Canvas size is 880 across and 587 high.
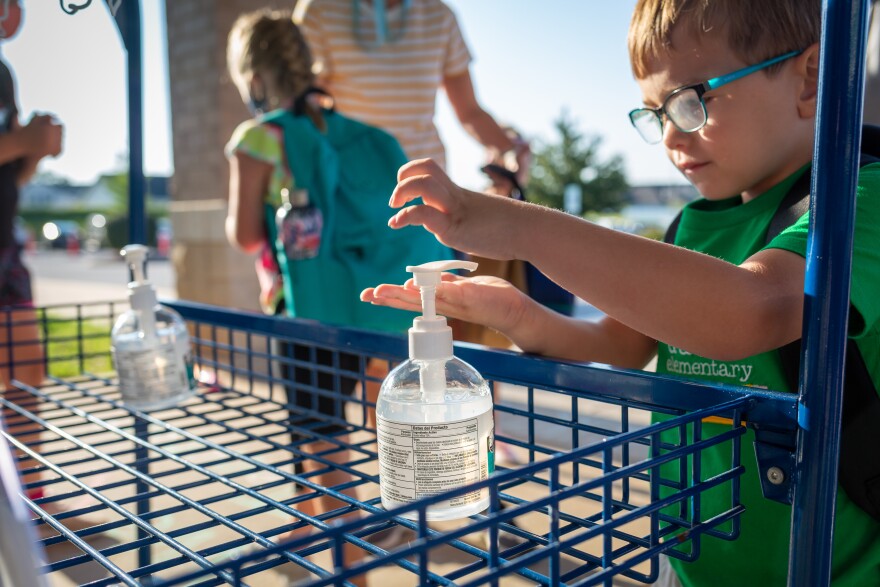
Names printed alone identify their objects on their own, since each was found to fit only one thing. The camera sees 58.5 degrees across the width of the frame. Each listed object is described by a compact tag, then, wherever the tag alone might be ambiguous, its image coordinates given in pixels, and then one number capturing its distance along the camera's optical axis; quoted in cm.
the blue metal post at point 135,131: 158
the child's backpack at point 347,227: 221
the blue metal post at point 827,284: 67
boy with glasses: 87
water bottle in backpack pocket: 219
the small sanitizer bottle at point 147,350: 133
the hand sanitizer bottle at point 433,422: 77
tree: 3594
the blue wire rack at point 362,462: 59
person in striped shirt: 255
